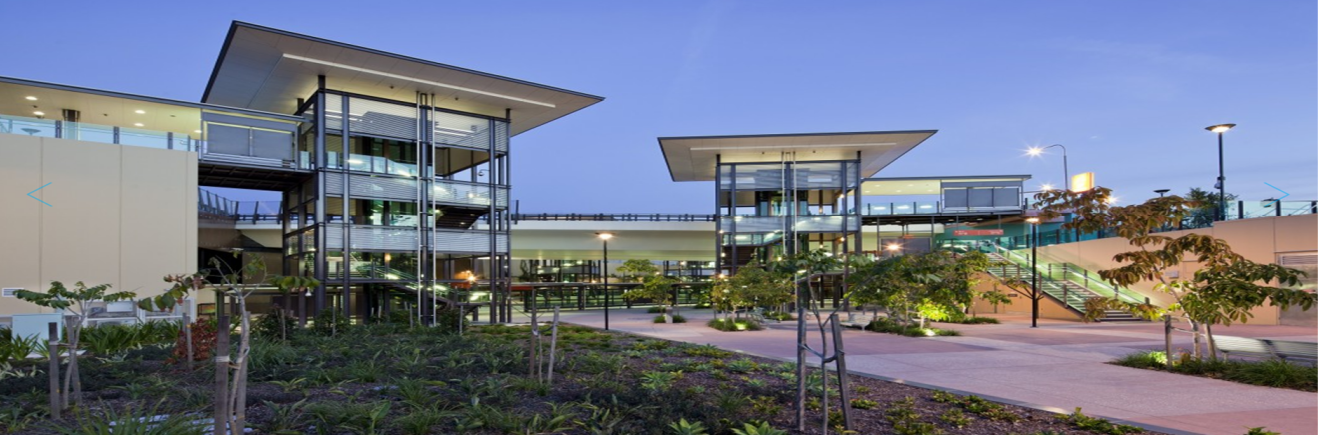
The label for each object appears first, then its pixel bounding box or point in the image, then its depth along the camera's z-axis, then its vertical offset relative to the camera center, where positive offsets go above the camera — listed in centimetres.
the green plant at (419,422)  719 -167
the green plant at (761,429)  693 -169
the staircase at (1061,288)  2916 -184
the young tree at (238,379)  559 -104
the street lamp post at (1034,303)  2576 -203
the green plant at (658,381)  1030 -192
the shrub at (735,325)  2612 -276
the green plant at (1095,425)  805 -196
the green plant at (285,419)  720 -168
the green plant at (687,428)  698 -170
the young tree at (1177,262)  1217 -41
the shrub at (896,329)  2238 -258
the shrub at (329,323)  1933 -193
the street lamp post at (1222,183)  2222 +193
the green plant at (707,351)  1618 -230
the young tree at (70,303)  842 -67
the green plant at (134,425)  617 -152
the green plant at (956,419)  842 -197
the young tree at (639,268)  3275 -95
